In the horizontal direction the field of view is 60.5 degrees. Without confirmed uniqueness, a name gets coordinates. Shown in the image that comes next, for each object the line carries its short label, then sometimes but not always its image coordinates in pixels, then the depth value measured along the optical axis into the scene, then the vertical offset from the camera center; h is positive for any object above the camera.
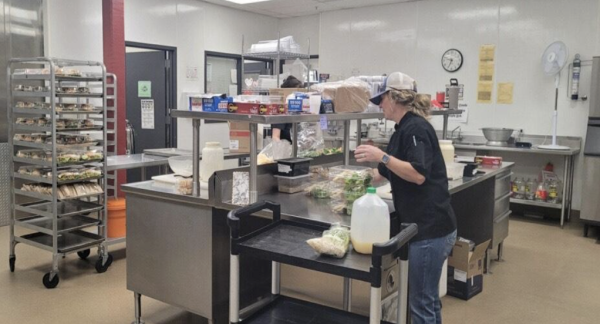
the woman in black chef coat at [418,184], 2.36 -0.32
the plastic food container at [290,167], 2.99 -0.32
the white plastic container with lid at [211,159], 2.91 -0.27
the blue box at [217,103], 2.67 +0.04
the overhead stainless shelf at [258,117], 2.46 -0.02
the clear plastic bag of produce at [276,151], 3.23 -0.25
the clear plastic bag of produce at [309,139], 3.74 -0.19
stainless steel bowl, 6.28 -0.22
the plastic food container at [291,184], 2.97 -0.41
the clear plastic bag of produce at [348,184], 2.59 -0.38
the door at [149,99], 6.98 +0.15
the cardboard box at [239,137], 3.67 -0.18
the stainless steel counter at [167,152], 4.91 -0.40
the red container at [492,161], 4.36 -0.37
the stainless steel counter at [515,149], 5.76 -0.37
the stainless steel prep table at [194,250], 2.69 -0.80
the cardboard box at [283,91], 3.52 +0.15
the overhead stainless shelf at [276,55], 6.16 +0.71
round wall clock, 6.88 +0.75
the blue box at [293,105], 2.73 +0.04
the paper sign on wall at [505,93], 6.53 +0.31
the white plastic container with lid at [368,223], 1.93 -0.41
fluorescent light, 7.08 +1.54
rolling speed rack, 3.92 -0.43
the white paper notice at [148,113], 7.03 -0.04
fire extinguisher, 5.98 +0.48
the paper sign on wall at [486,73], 6.64 +0.57
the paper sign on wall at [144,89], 7.04 +0.29
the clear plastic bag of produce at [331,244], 1.86 -0.48
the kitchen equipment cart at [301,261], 1.72 -0.53
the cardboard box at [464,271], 3.81 -1.16
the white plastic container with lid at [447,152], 3.58 -0.25
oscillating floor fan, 6.04 +0.66
